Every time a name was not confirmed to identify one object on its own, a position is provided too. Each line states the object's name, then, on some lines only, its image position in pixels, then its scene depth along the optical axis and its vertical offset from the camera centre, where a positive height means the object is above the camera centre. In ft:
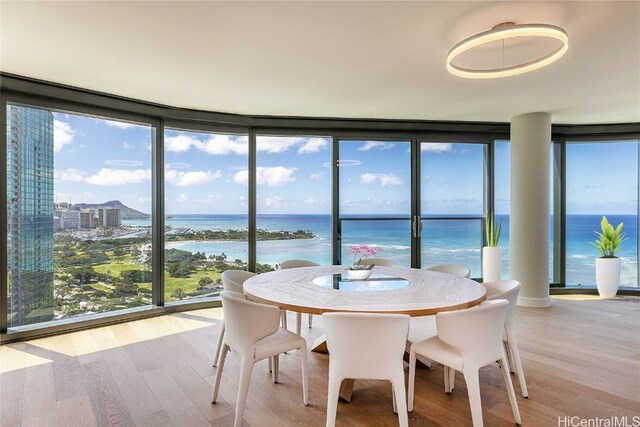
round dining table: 7.23 -1.80
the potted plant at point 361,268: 10.07 -1.58
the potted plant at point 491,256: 17.76 -2.11
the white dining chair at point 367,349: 6.29 -2.36
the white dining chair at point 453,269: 11.65 -1.85
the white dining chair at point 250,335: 7.19 -2.47
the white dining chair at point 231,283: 10.02 -1.93
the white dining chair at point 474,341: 6.77 -2.41
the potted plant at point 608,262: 18.06 -2.46
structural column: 16.43 +0.13
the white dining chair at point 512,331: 8.10 -2.70
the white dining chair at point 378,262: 13.51 -1.82
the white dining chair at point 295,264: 12.76 -1.78
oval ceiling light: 7.39 +3.60
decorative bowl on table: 10.04 -1.67
